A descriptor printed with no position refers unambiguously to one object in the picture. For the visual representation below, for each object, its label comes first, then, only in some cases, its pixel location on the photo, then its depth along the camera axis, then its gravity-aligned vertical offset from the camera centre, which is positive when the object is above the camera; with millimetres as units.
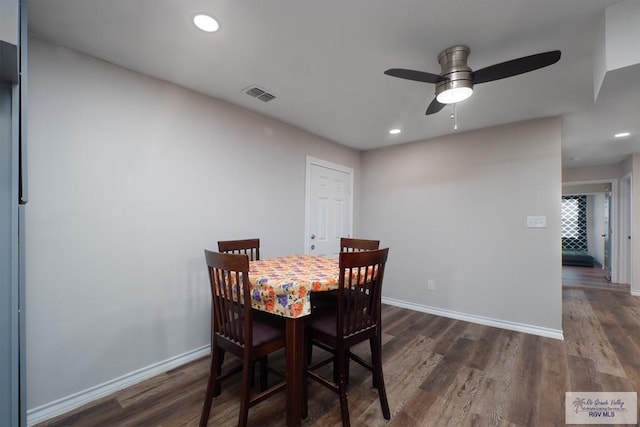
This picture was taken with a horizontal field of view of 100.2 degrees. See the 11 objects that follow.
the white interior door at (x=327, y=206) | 3549 +89
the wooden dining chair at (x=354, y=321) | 1537 -694
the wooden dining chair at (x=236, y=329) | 1417 -686
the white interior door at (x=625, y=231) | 4801 -317
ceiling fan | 1599 +863
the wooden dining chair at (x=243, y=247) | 2277 -311
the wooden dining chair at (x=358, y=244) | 2496 -305
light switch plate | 2924 -90
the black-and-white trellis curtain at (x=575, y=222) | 8094 -264
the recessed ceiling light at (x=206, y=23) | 1521 +1108
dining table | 1456 -526
